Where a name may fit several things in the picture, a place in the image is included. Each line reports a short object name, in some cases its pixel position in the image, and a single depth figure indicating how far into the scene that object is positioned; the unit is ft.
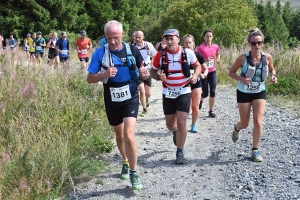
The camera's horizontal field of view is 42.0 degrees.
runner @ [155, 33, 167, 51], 28.69
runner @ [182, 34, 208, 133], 22.89
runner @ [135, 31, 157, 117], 27.84
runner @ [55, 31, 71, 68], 48.84
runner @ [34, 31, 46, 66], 62.44
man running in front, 15.28
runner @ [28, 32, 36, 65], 68.00
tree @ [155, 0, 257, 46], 87.81
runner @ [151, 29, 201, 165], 18.37
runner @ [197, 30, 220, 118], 27.32
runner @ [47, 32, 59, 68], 47.85
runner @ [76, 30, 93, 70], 47.27
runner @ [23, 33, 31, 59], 67.58
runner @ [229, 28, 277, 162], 18.40
